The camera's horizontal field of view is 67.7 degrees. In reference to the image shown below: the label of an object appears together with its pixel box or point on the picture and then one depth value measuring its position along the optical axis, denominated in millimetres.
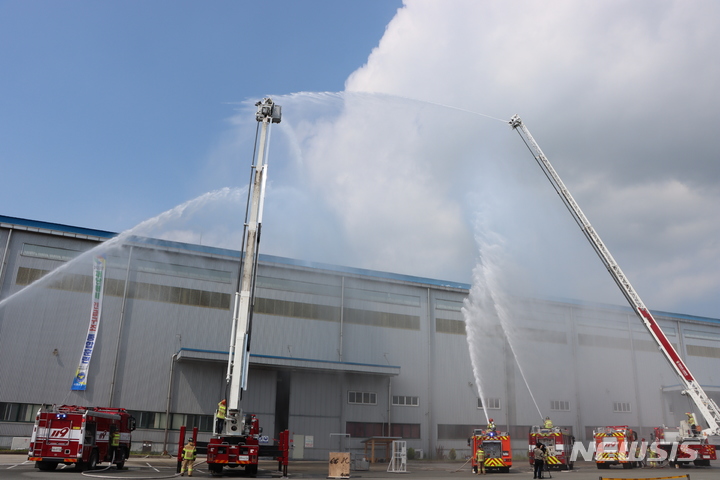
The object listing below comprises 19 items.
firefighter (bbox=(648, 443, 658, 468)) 34656
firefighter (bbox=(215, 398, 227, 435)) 21500
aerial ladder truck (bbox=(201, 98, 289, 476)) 21250
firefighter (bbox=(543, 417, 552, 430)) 31727
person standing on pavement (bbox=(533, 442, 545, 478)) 23380
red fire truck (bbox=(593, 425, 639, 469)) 32750
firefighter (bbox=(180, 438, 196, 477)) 21520
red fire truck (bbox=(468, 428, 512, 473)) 27922
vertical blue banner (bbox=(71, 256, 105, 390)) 35094
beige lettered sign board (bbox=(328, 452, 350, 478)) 23109
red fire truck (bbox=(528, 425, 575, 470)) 30609
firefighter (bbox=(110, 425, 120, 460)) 25469
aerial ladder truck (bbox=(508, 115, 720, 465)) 34469
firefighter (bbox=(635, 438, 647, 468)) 33738
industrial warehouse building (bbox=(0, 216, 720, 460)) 35312
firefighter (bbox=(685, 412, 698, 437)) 35094
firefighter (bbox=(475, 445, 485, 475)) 27031
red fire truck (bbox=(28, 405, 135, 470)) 22094
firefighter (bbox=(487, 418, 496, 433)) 28312
